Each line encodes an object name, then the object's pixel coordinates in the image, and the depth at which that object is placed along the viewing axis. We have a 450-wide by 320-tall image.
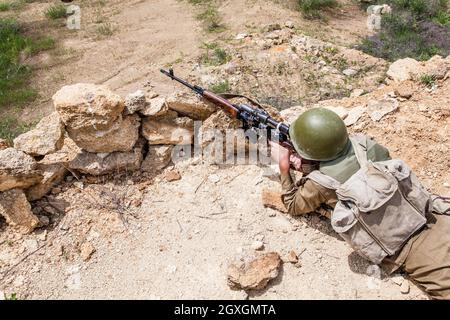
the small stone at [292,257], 3.47
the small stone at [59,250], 3.54
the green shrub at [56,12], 9.27
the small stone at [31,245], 3.54
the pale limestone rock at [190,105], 4.16
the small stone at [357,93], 6.04
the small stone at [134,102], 3.99
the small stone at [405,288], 3.27
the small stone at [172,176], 4.20
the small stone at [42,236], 3.62
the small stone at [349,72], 6.71
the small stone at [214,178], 4.21
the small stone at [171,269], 3.42
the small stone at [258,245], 3.55
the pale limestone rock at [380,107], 4.73
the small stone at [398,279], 3.32
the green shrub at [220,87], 5.99
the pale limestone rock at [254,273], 3.20
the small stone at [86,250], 3.52
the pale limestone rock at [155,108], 4.08
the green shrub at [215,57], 7.03
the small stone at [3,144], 3.87
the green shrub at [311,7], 8.93
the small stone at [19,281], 3.32
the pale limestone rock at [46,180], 3.79
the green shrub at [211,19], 8.42
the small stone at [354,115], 4.75
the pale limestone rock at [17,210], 3.56
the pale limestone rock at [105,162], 4.01
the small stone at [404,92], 4.91
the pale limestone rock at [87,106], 3.66
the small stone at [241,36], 7.82
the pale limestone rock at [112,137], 3.88
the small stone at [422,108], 4.73
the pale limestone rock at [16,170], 3.45
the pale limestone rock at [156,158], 4.25
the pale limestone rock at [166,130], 4.22
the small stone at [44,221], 3.72
